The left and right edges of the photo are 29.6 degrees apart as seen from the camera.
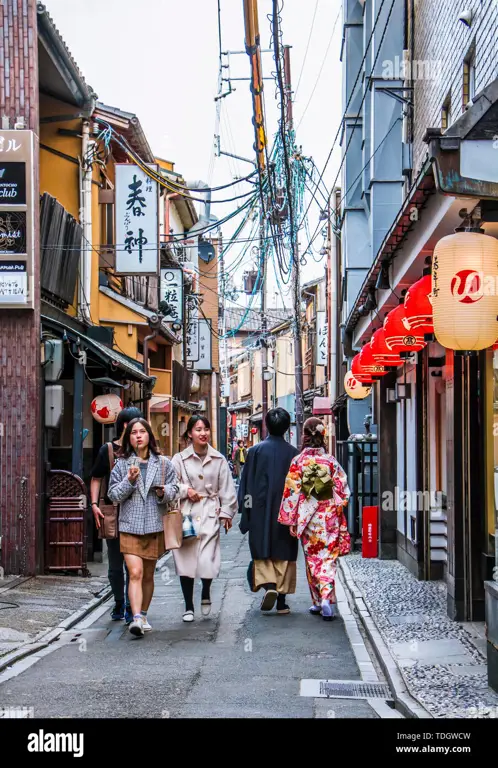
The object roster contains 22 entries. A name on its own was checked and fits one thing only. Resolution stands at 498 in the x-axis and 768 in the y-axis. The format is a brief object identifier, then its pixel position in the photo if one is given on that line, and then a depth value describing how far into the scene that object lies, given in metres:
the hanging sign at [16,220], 13.30
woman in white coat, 10.05
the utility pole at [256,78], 13.65
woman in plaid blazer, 9.22
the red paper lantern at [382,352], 11.80
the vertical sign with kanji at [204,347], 39.22
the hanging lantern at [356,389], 19.88
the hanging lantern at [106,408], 16.44
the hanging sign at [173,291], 29.84
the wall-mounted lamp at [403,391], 14.84
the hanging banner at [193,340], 38.60
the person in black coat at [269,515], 10.60
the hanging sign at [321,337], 36.31
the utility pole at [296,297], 22.04
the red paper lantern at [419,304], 9.45
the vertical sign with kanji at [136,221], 19.30
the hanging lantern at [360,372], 15.57
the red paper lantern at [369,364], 13.74
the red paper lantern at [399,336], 10.59
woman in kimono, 10.55
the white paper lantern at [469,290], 7.54
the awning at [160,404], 30.52
